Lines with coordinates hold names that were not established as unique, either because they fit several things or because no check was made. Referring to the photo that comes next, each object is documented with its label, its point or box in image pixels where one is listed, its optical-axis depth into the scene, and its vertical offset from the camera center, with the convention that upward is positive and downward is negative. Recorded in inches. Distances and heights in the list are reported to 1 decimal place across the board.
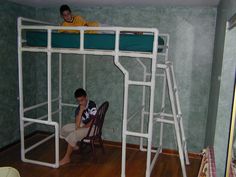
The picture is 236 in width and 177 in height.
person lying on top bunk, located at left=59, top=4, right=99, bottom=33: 137.5 +22.7
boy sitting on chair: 148.5 -37.1
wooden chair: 150.4 -41.1
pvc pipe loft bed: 117.5 -3.2
